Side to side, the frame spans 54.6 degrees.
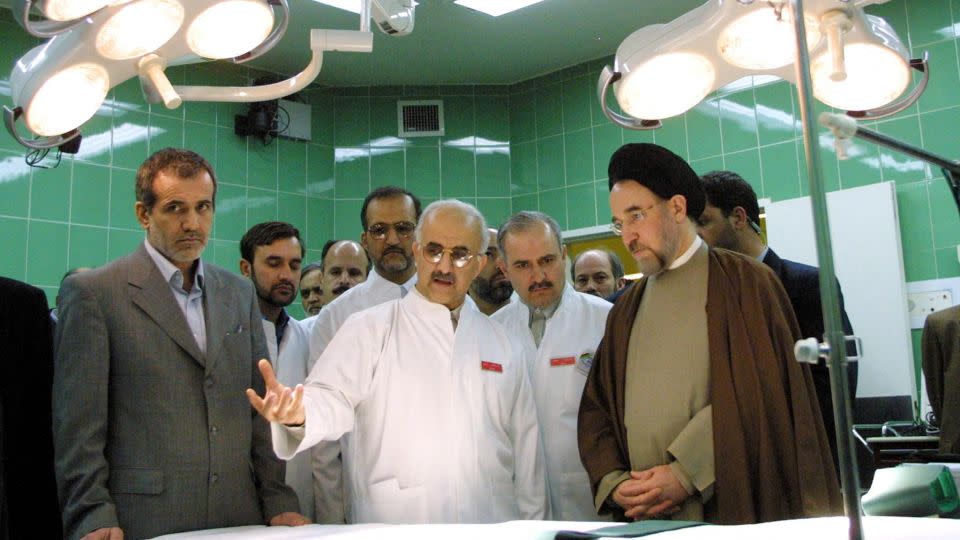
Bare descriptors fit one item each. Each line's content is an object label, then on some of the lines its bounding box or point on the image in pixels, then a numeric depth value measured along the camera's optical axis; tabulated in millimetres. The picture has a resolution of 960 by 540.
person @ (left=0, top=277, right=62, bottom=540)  2375
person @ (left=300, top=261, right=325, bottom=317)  4961
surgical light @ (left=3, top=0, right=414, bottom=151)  1702
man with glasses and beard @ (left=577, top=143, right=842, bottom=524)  2350
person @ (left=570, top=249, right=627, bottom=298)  4227
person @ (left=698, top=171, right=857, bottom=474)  3186
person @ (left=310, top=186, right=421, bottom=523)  3404
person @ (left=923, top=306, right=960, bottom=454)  4027
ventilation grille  7730
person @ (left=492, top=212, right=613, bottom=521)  2982
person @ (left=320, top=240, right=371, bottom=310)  4309
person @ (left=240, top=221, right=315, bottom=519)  3244
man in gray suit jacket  2217
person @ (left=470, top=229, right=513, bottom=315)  3957
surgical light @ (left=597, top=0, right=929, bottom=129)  1783
